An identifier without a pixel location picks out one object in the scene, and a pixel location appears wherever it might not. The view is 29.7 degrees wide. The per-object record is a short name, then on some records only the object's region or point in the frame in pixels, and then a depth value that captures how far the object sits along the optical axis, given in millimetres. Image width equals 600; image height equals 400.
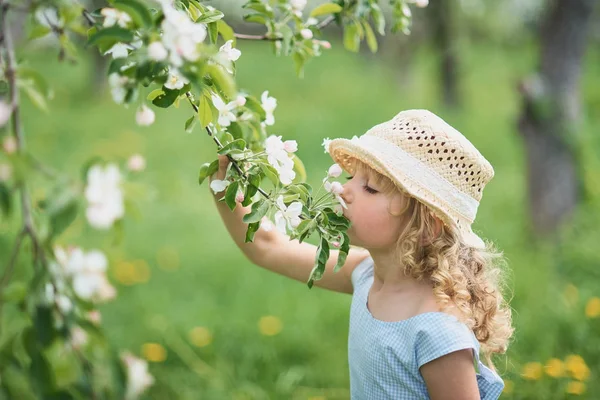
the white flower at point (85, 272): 1211
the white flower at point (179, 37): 1210
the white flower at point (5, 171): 1139
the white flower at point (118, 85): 1270
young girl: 1552
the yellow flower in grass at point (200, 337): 2331
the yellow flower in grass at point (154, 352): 2263
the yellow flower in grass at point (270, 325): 2395
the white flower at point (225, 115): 1455
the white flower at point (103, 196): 1150
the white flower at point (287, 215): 1438
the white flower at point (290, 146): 1477
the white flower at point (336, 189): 1513
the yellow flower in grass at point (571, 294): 2494
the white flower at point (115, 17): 1284
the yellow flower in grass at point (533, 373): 2079
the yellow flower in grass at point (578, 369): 2051
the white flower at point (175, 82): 1373
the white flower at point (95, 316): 1623
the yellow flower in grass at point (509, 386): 2094
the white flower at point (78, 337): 1235
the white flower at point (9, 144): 1195
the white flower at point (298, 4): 1604
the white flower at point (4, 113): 1161
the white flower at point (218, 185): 1452
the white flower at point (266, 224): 1454
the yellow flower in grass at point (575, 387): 2022
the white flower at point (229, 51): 1452
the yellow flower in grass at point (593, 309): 2344
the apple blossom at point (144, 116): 1442
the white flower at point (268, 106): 1550
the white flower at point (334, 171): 1525
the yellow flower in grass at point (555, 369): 2059
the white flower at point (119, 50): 1312
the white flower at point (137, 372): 1549
